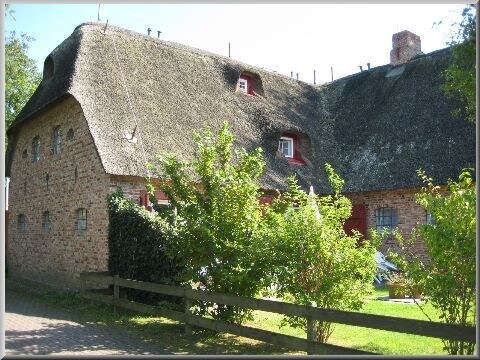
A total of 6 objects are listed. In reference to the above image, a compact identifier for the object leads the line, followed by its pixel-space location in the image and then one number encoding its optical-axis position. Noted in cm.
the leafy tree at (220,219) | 869
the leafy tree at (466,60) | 819
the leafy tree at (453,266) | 672
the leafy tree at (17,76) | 2609
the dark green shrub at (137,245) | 1127
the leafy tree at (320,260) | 788
